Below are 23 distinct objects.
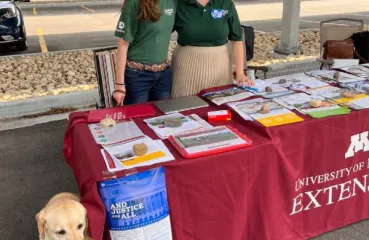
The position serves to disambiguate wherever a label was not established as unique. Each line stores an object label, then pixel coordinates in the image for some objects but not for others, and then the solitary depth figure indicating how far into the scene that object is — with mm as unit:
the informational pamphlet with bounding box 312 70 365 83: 3257
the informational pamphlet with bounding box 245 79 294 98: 2976
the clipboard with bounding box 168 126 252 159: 2121
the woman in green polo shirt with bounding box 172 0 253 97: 2908
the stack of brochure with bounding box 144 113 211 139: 2398
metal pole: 7195
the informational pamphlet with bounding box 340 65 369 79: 3404
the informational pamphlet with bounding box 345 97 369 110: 2639
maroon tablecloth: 2127
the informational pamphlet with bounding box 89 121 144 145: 2318
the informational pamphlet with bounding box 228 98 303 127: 2463
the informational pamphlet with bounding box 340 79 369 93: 2971
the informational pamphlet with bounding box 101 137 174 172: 2043
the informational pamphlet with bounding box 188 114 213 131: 2473
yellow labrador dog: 1822
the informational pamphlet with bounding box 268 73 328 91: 3109
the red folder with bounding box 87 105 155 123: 2605
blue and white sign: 1952
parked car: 8078
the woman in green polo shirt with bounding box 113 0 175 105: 2664
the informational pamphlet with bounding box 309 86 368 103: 2790
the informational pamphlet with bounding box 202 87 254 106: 2869
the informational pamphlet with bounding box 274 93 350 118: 2547
